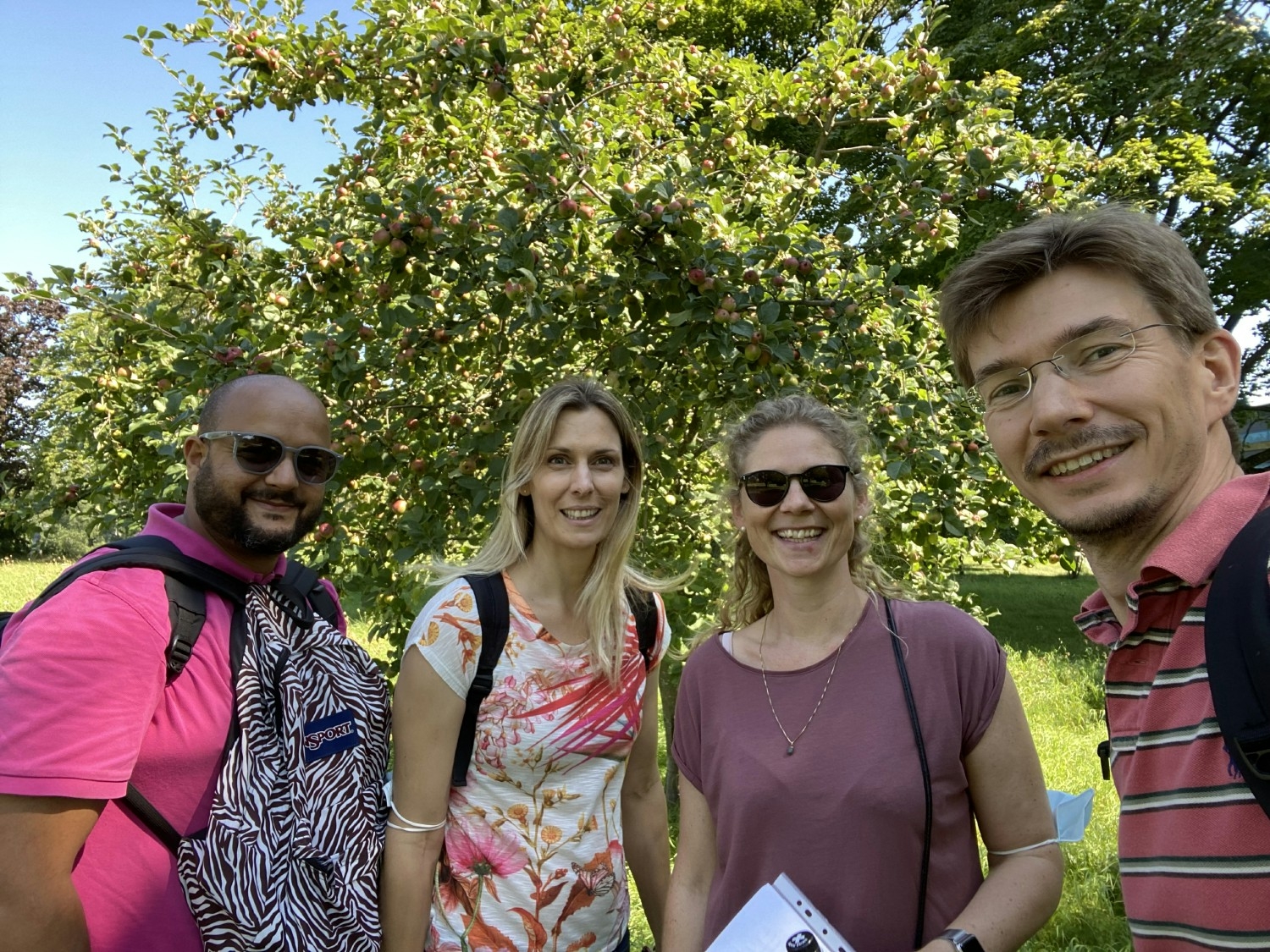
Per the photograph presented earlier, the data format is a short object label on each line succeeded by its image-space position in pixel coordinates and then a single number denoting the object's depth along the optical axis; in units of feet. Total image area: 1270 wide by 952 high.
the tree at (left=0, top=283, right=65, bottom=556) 68.54
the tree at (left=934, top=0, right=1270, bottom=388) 35.09
